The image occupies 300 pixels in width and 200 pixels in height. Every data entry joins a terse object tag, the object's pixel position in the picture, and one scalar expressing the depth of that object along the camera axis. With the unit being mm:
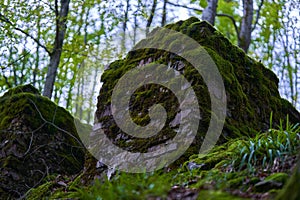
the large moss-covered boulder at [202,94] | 4496
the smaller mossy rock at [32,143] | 6074
